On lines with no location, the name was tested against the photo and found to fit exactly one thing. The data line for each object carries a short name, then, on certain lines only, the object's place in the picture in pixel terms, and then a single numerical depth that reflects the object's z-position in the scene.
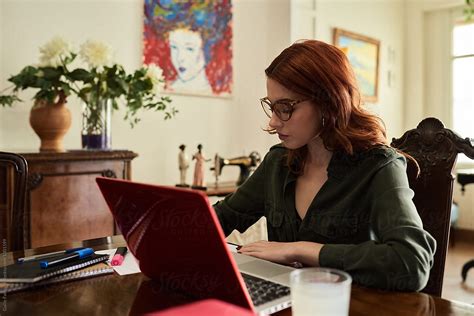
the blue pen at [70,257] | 0.96
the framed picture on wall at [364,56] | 4.54
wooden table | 0.76
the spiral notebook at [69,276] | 0.87
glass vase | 2.47
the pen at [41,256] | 1.02
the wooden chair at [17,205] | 1.38
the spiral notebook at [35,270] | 0.88
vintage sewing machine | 3.08
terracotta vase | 2.32
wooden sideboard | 2.15
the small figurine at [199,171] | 3.11
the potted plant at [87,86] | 2.27
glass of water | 0.58
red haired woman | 1.03
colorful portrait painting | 3.20
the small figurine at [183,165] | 3.08
